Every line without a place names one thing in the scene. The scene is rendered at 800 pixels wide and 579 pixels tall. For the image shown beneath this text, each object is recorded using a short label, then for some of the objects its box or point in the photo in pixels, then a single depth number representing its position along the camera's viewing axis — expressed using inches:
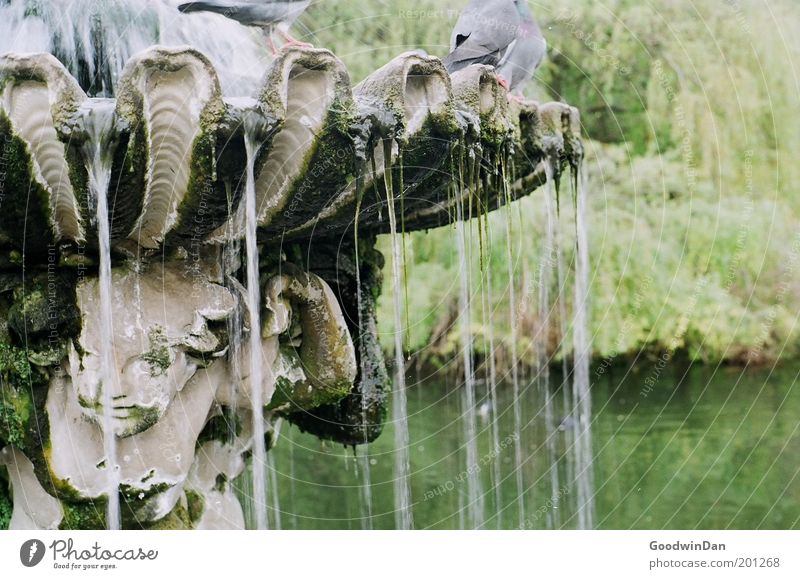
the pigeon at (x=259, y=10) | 86.0
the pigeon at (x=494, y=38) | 103.2
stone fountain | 72.6
